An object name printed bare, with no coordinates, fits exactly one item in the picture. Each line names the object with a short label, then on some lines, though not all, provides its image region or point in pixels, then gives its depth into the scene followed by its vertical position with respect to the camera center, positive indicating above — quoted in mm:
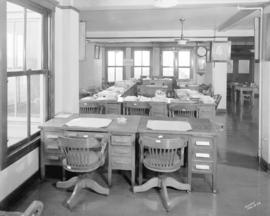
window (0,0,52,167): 3114 +152
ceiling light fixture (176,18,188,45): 8140 +1182
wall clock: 10008 +1154
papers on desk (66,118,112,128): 3857 -386
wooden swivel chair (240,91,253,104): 12055 -249
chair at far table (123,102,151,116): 5656 -312
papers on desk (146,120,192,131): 3785 -411
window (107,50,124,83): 12898 +934
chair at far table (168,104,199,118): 5398 -326
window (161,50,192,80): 12469 +916
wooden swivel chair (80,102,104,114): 5641 -314
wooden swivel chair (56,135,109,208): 3316 -698
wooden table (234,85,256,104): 12055 +1
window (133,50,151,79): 12734 +1038
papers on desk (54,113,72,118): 4383 -337
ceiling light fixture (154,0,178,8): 3877 +1001
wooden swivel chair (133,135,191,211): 3361 -701
